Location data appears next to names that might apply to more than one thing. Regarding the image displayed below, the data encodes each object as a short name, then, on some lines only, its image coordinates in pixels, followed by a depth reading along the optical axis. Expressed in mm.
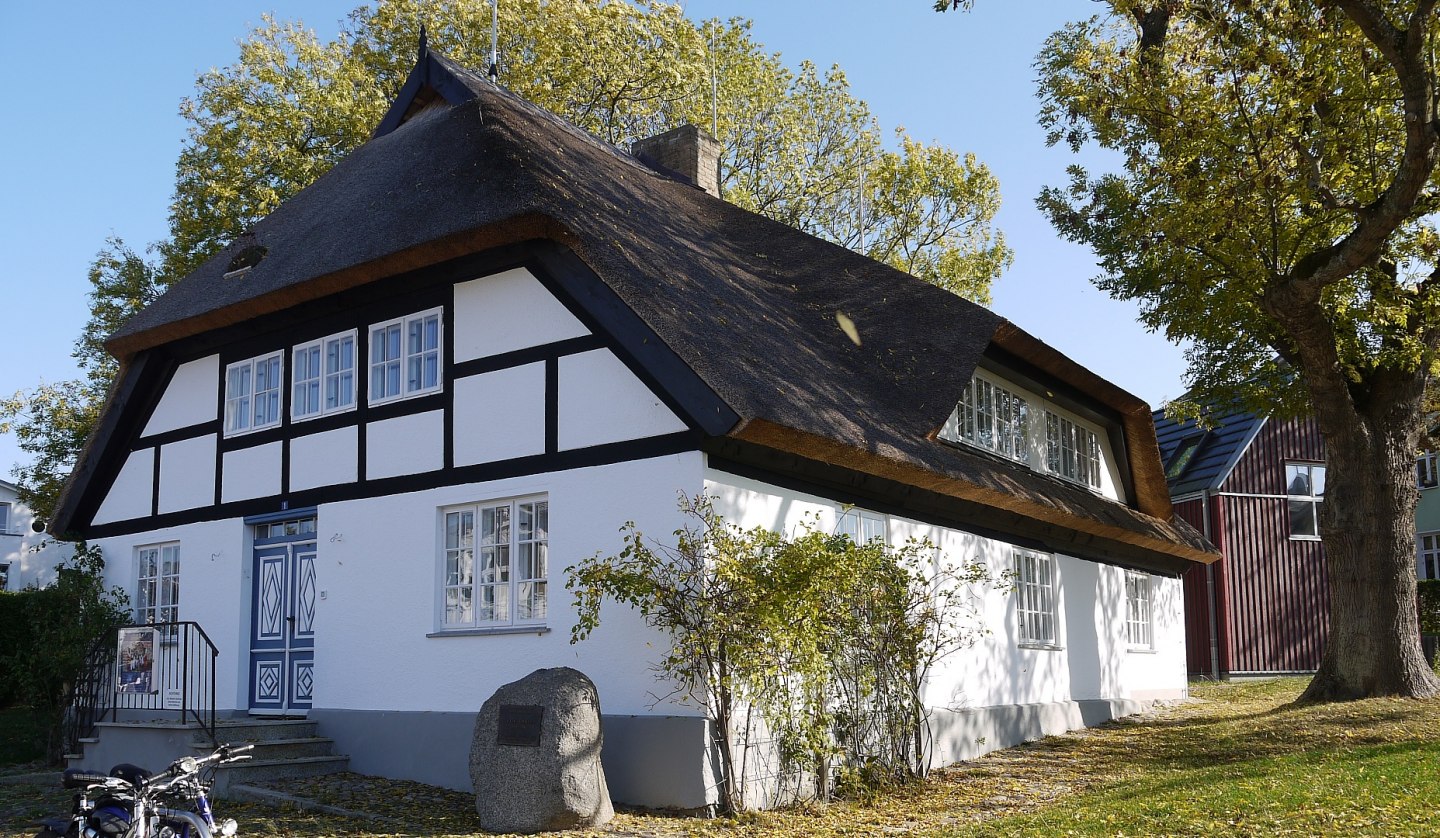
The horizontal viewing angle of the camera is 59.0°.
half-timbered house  10805
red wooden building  25094
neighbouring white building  41969
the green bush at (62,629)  14359
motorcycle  5926
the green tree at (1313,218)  13516
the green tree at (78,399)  23688
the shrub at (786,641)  9758
